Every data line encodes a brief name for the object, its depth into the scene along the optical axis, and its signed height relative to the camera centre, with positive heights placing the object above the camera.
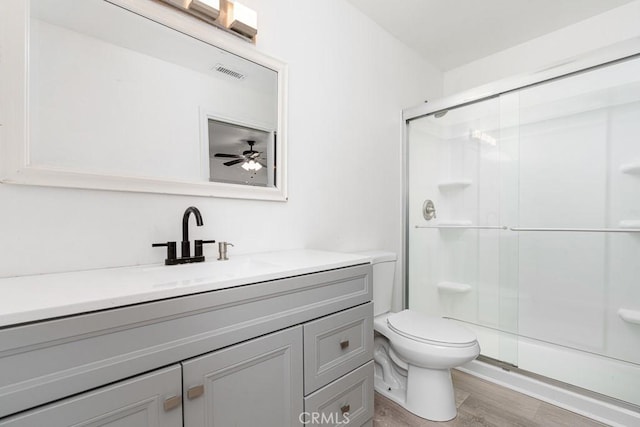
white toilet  1.43 -0.72
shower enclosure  1.89 -0.07
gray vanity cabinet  0.59 -0.39
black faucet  1.13 -0.14
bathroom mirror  0.94 +0.43
